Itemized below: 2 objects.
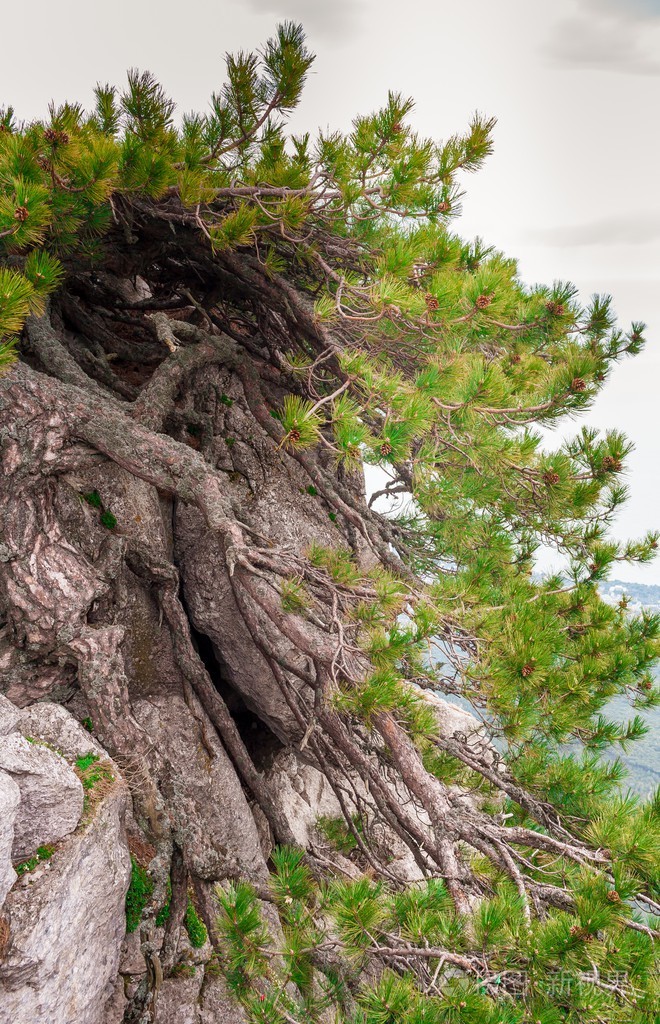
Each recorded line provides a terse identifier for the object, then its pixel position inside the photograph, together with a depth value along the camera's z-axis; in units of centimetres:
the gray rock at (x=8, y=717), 324
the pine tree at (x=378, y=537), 245
